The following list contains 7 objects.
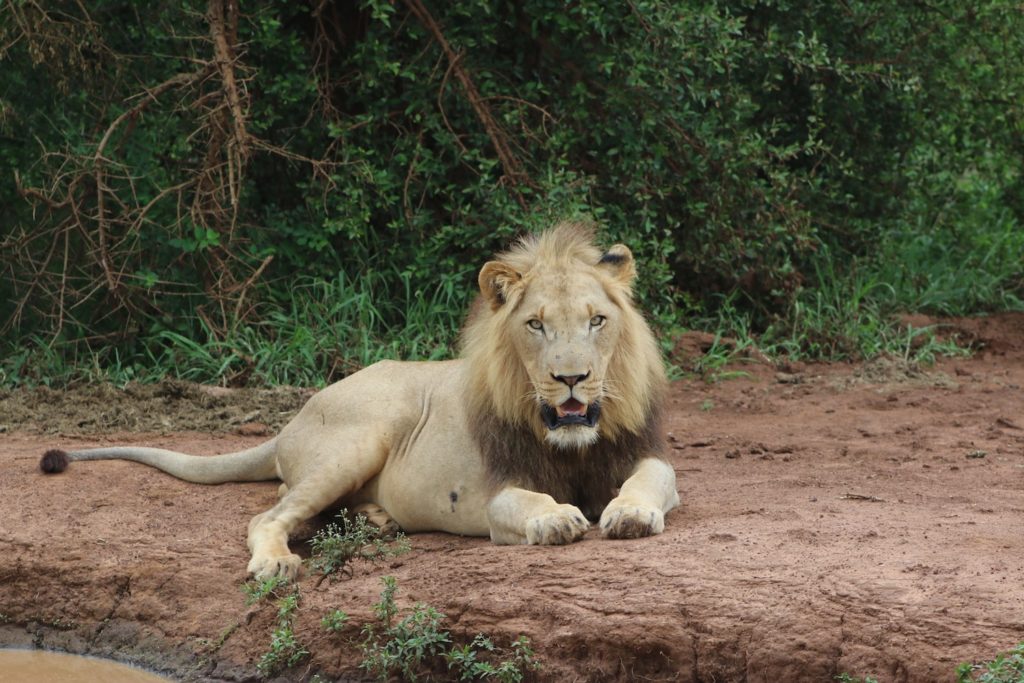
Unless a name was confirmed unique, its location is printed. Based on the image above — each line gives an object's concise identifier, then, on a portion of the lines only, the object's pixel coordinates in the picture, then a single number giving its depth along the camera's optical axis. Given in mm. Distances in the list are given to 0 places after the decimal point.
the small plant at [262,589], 9875
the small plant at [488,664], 8695
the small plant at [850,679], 7840
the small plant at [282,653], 9414
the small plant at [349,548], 10297
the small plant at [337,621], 9352
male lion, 9945
